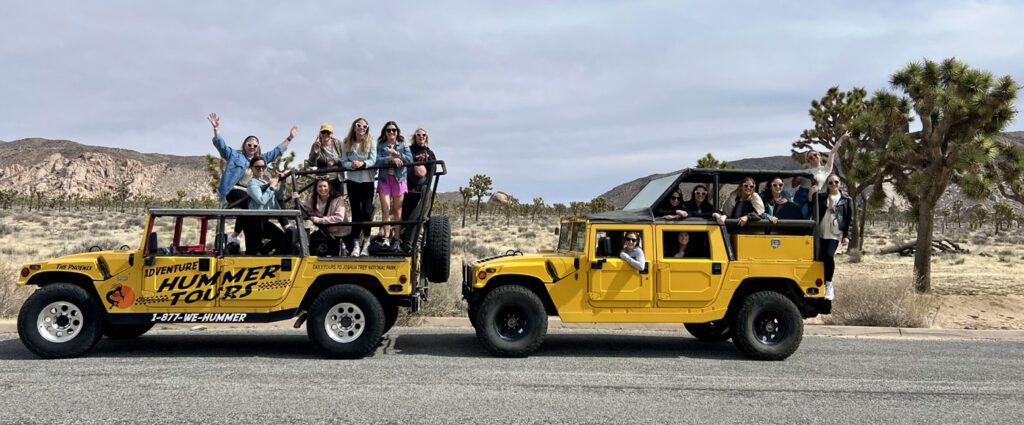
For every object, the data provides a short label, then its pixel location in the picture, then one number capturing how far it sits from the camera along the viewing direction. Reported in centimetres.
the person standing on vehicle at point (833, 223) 825
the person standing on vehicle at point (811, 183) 848
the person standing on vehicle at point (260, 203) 808
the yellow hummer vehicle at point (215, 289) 754
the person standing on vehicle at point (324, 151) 852
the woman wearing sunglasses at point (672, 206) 862
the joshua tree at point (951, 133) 1758
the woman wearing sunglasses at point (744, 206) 828
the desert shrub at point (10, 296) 1066
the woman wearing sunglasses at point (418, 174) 834
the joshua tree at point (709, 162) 3443
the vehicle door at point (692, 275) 820
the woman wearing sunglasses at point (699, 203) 874
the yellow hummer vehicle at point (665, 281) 806
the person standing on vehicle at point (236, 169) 837
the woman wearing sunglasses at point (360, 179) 823
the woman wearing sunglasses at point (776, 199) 837
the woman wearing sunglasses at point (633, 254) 803
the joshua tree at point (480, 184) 6262
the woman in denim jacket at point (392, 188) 846
